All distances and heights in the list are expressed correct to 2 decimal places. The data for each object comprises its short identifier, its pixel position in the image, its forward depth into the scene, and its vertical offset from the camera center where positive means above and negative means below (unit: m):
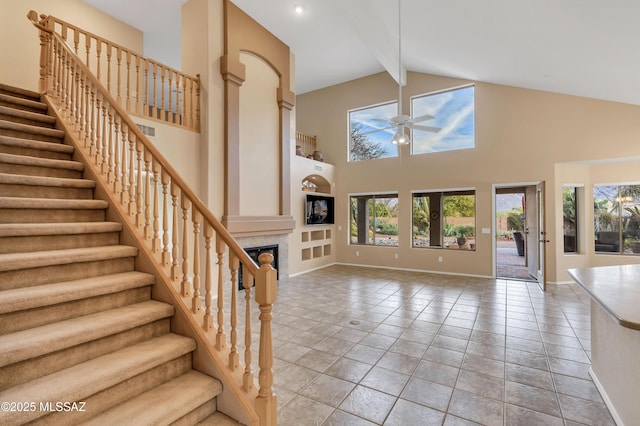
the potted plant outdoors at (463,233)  7.09 -0.48
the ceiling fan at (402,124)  4.22 +1.37
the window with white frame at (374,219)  8.06 -0.15
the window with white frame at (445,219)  7.09 -0.14
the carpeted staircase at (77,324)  1.41 -0.64
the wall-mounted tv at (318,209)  7.56 +0.13
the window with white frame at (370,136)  8.12 +2.29
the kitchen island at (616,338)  1.77 -0.92
